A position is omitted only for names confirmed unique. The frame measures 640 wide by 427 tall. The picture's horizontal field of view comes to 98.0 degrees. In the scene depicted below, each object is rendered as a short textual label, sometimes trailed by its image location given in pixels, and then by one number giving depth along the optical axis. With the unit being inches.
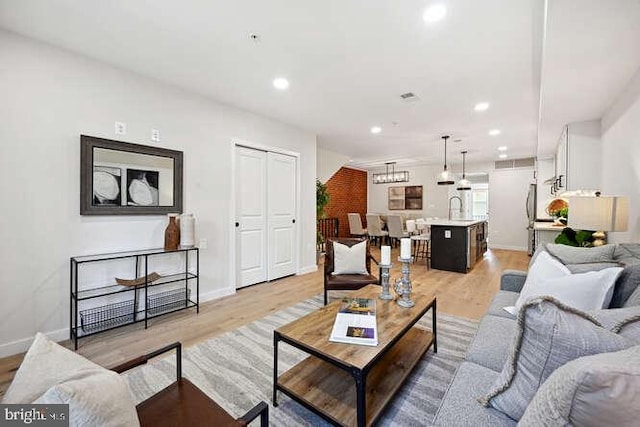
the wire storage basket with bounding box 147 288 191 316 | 119.7
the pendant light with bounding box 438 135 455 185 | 236.1
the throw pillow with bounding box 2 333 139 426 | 25.5
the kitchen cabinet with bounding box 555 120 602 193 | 152.6
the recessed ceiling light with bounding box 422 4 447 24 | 76.9
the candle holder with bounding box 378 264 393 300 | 86.7
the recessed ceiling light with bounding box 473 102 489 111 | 146.0
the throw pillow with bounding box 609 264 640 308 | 57.6
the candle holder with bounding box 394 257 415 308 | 83.9
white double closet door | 158.9
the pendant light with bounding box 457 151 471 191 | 278.2
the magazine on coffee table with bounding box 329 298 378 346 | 61.7
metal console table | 101.3
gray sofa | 39.2
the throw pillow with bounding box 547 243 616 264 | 74.9
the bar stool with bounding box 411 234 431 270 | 239.0
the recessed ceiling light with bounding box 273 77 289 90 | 121.2
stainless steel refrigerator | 275.9
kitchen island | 198.2
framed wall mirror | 103.4
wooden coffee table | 54.9
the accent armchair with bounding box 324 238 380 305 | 121.7
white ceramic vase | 123.4
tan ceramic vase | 119.4
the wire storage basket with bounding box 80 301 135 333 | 103.0
